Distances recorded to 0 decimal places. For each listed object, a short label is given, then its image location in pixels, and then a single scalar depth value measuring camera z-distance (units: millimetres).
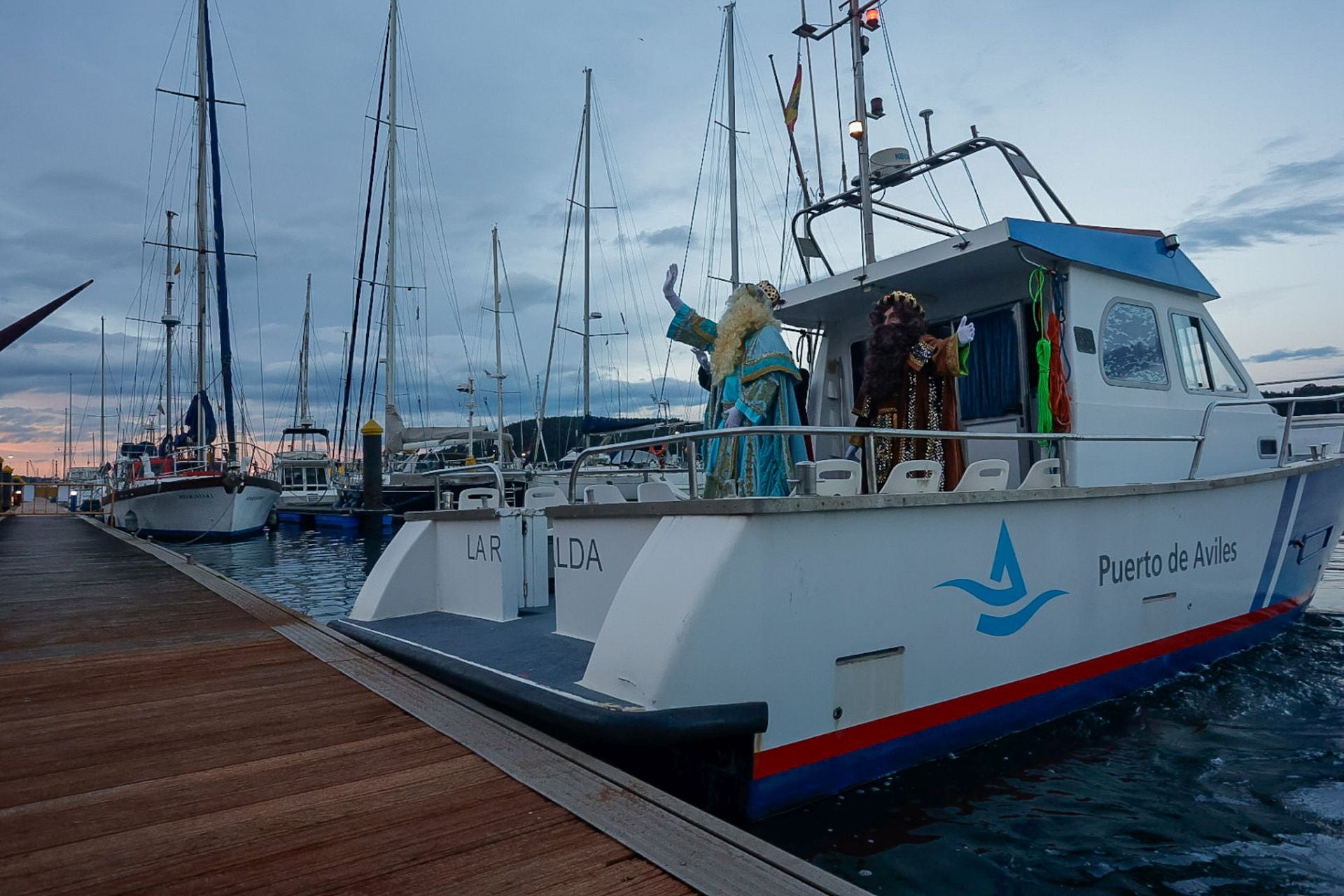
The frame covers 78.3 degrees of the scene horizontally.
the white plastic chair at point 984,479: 4324
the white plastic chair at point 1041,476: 4746
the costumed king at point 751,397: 5242
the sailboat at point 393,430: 21781
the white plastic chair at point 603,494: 4965
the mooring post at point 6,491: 40081
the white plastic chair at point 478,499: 5947
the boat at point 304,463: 36516
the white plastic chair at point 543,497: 6068
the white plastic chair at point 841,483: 3992
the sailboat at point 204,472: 21859
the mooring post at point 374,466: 21359
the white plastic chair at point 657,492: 4750
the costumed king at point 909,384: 5121
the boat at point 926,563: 3295
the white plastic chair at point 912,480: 4051
